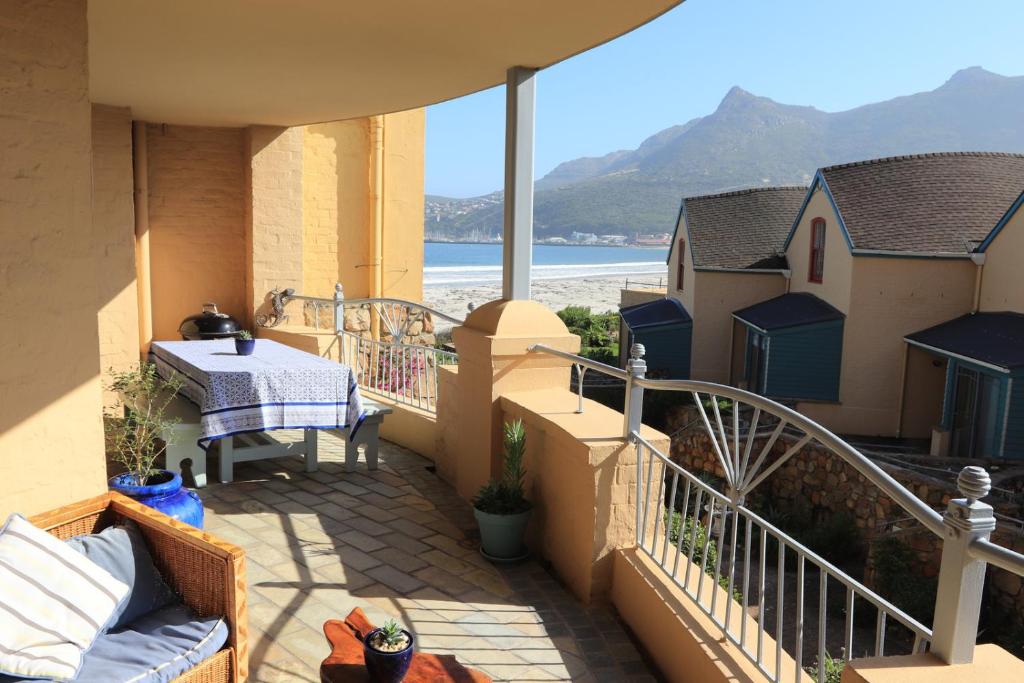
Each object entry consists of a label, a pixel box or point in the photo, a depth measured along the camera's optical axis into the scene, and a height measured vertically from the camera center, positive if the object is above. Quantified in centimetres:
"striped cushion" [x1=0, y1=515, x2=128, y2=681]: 212 -116
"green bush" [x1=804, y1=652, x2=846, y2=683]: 603 -350
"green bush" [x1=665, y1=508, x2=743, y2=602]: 605 -286
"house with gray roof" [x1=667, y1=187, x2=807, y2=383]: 2014 -68
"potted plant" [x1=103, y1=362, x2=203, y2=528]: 352 -124
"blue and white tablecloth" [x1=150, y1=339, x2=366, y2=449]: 518 -119
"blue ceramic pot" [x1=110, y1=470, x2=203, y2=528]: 351 -128
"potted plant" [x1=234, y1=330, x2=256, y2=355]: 604 -96
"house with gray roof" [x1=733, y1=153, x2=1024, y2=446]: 1519 -82
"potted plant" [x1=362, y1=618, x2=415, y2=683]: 220 -123
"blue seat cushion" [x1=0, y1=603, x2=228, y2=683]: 221 -132
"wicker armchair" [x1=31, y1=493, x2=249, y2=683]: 248 -116
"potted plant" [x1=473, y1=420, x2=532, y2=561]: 416 -153
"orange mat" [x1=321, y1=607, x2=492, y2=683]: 231 -135
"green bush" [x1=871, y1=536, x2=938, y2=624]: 1079 -490
